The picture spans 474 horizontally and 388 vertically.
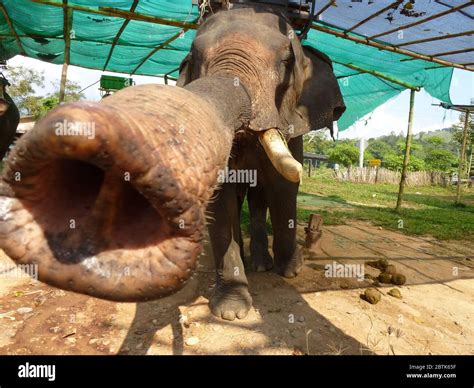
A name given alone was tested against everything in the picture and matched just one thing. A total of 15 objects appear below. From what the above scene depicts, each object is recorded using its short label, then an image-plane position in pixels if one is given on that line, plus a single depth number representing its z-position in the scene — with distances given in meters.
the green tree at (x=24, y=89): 27.13
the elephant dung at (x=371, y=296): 3.37
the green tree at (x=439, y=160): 31.25
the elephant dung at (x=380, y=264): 4.33
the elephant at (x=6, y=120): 7.30
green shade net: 6.19
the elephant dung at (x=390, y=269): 4.10
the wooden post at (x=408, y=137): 8.58
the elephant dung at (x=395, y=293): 3.55
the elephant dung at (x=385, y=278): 3.94
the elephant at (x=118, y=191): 0.84
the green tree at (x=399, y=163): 28.34
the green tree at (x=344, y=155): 31.00
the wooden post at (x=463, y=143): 10.79
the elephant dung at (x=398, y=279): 3.90
